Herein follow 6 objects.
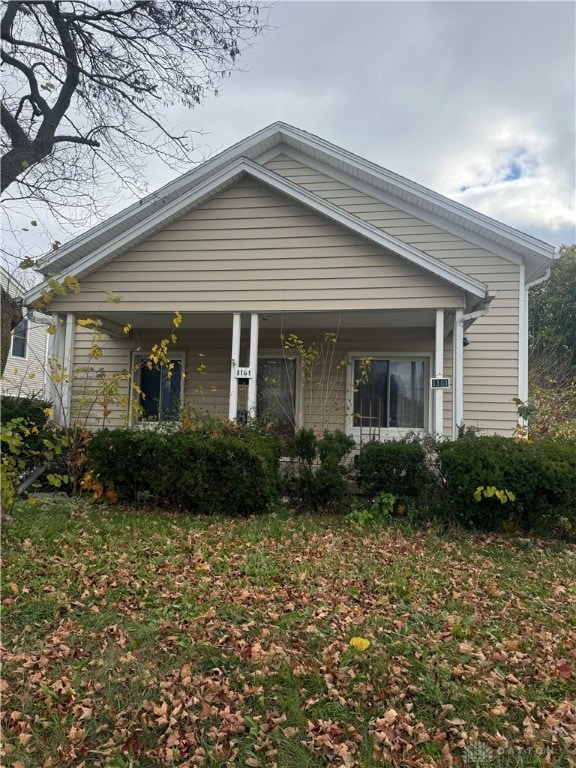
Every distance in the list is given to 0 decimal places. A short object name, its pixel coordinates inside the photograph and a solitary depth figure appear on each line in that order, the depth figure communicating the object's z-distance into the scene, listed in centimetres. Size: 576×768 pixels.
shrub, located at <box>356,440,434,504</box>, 655
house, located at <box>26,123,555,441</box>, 746
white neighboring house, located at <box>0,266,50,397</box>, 2042
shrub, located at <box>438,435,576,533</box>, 577
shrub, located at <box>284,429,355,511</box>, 682
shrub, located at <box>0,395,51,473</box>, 755
